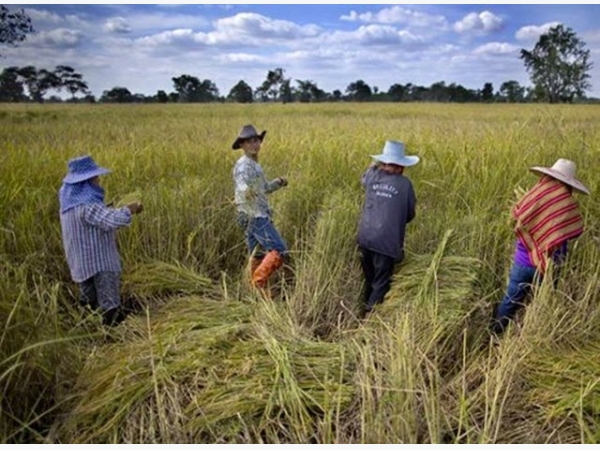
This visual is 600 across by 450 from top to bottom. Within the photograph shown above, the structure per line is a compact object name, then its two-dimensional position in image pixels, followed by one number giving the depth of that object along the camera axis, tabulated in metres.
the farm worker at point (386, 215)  2.99
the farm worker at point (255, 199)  3.29
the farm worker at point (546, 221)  2.63
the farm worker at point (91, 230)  2.69
